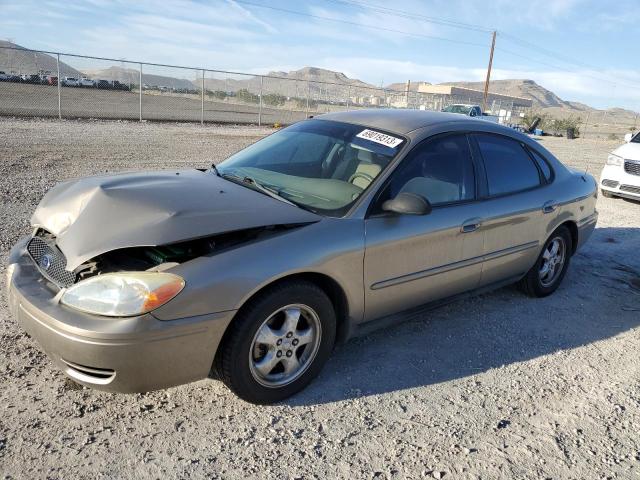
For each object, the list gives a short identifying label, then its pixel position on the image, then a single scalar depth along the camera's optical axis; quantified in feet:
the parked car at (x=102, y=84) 121.35
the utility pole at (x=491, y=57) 129.04
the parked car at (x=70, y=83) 122.83
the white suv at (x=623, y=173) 31.65
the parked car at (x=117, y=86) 125.90
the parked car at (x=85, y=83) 123.26
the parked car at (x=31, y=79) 122.24
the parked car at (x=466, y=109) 89.45
